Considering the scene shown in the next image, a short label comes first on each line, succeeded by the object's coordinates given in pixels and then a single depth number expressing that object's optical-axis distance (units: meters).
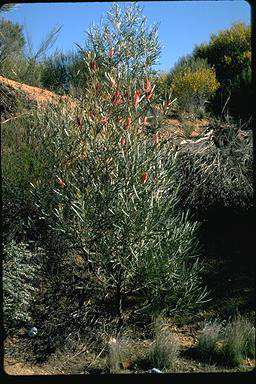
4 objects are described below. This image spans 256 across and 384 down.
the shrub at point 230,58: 15.58
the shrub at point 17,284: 6.56
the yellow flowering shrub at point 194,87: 15.70
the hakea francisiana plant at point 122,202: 6.25
